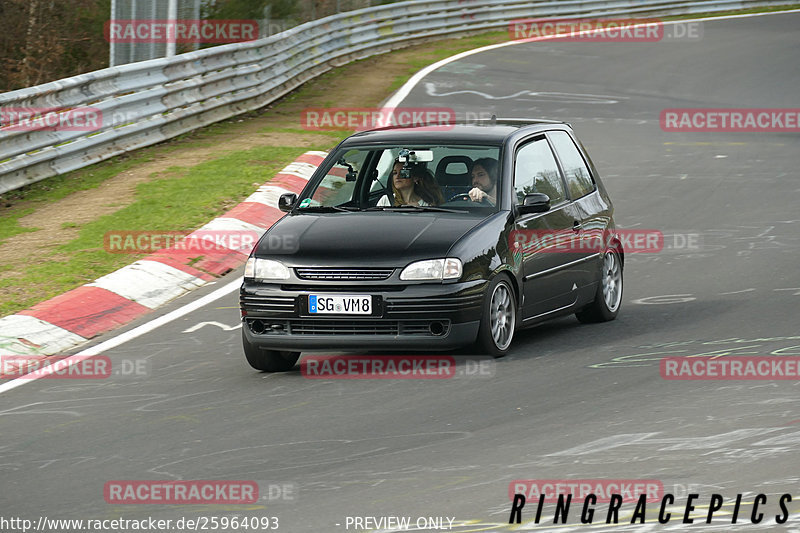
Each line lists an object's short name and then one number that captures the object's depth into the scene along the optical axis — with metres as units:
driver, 18.78
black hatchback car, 17.02
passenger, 18.81
